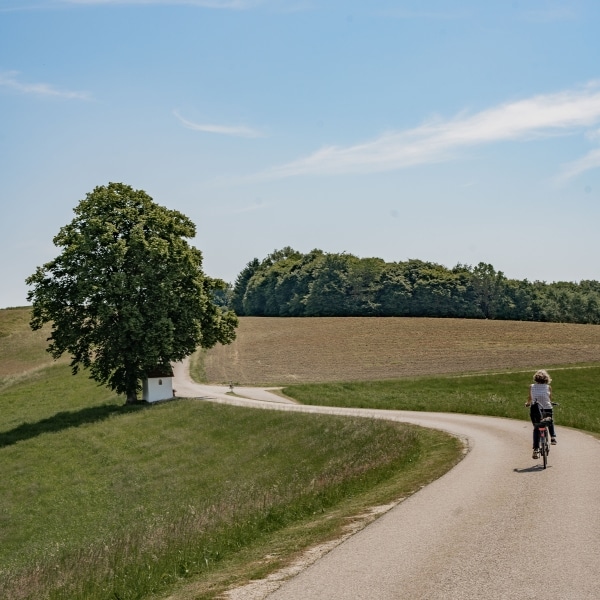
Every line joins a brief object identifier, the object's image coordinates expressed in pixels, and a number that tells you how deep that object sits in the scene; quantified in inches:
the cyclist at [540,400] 733.9
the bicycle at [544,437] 698.2
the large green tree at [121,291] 1899.6
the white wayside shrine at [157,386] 2018.9
